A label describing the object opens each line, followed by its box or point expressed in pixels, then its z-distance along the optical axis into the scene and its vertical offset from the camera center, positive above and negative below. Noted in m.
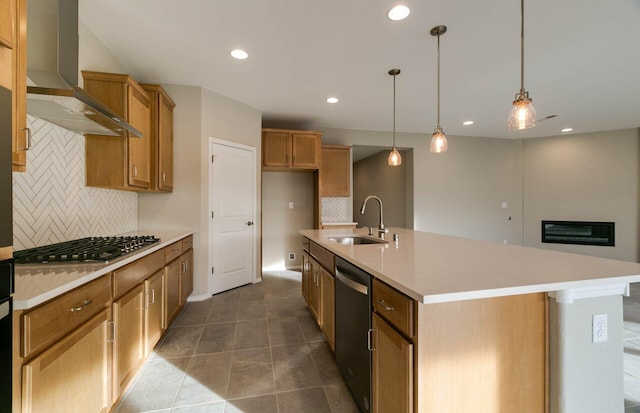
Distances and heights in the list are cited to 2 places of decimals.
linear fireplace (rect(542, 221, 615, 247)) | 5.14 -0.54
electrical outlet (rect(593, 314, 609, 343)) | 1.09 -0.51
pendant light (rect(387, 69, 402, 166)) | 2.91 +0.59
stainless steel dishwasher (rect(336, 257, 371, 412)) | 1.32 -0.72
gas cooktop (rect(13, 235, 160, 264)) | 1.33 -0.25
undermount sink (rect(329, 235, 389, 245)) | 2.36 -0.31
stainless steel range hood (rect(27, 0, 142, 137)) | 1.34 +0.79
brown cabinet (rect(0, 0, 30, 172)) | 0.99 +0.58
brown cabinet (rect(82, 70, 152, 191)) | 2.17 +0.55
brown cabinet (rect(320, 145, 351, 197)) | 4.80 +0.68
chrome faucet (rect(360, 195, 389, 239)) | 2.38 -0.22
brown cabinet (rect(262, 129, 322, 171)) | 4.25 +0.98
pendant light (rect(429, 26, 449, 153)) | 2.33 +0.59
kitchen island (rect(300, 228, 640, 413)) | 0.96 -0.53
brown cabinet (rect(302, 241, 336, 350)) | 1.93 -0.76
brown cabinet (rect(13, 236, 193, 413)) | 0.90 -0.62
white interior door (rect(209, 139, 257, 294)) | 3.43 -0.11
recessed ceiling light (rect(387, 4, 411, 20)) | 1.93 +1.50
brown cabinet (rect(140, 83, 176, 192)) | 2.73 +0.78
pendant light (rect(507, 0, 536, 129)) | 1.59 +0.59
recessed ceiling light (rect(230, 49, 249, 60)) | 2.53 +1.54
